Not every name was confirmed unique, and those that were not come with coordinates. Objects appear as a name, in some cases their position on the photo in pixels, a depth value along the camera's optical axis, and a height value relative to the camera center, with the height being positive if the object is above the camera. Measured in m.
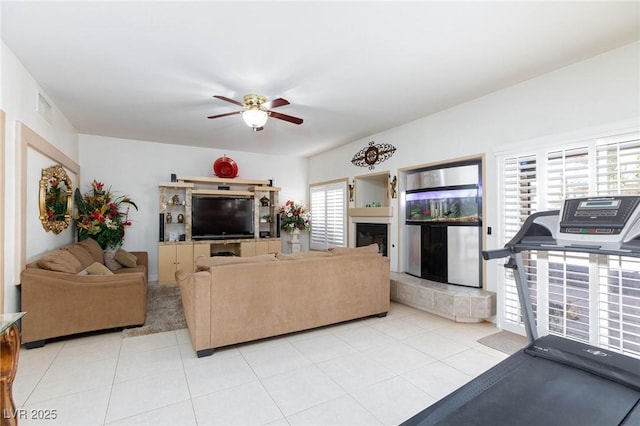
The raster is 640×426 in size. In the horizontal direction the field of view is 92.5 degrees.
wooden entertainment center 5.71 -0.17
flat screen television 6.11 -0.06
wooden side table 1.49 -0.75
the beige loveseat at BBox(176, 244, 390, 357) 2.89 -0.84
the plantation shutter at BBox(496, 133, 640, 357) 2.58 -0.47
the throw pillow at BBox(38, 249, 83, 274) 3.16 -0.50
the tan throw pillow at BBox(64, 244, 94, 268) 3.90 -0.51
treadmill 1.57 -1.00
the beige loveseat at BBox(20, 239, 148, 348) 3.01 -0.86
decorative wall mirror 3.64 +0.23
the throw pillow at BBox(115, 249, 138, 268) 4.89 -0.69
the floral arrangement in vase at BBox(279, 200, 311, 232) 6.90 -0.08
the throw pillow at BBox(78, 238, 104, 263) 4.47 -0.49
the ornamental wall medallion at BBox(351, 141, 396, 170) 5.25 +1.08
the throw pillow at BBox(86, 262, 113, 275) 3.59 -0.64
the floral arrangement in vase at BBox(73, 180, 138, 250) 4.89 -0.03
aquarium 4.01 +0.11
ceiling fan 3.46 +1.23
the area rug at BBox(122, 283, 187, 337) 3.48 -1.28
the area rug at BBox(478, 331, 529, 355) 3.04 -1.35
